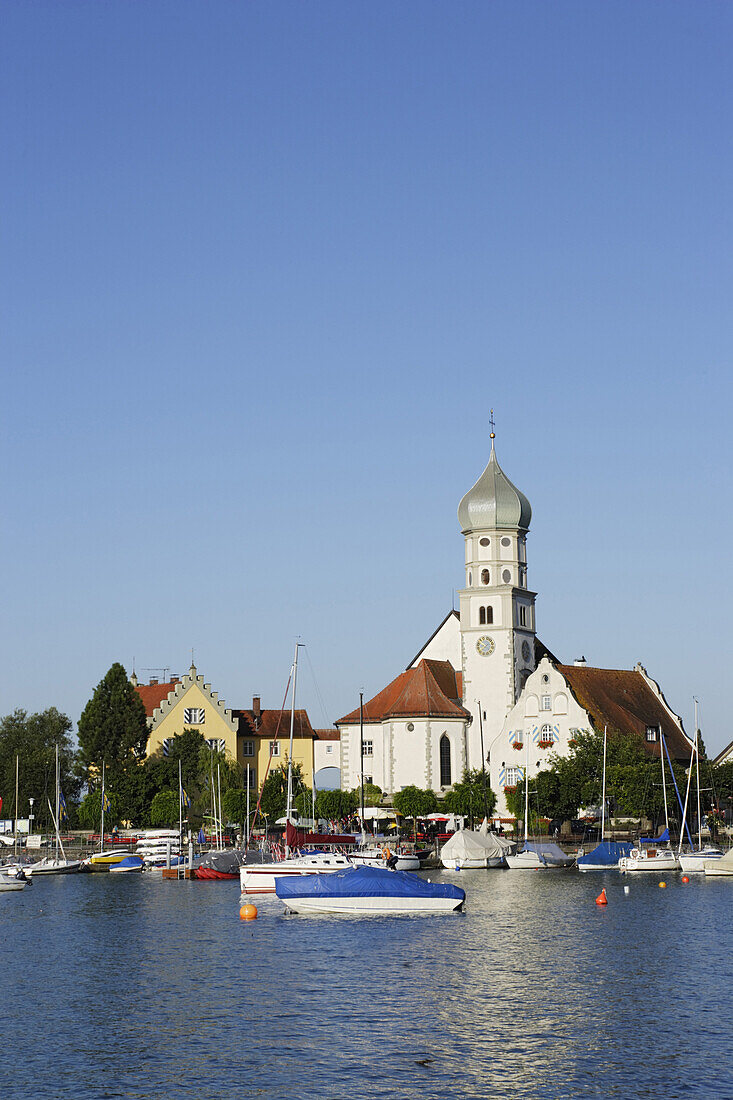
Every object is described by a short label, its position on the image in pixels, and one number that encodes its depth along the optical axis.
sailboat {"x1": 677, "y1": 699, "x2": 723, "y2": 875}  97.50
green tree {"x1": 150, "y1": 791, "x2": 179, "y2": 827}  126.81
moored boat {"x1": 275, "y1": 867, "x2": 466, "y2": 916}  70.62
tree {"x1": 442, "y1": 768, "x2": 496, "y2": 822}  123.12
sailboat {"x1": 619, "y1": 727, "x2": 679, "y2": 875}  97.31
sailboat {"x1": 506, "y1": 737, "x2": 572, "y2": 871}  101.44
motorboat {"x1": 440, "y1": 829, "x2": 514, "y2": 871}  103.50
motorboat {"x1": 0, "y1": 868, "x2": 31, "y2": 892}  94.88
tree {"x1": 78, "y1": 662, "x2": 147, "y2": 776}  131.00
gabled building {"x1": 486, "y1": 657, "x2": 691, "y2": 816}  126.12
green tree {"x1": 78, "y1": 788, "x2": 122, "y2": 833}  128.38
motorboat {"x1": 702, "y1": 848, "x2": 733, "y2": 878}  95.75
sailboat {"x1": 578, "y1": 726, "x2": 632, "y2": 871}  100.69
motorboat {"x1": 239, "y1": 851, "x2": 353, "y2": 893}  82.69
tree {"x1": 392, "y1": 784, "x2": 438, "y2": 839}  125.81
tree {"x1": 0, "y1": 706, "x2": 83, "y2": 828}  143.50
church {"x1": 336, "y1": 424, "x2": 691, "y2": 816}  127.38
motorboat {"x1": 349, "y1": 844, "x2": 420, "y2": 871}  89.38
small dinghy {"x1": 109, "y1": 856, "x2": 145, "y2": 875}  107.00
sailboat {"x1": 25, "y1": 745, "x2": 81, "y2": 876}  105.75
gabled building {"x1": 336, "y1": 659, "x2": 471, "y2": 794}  129.50
